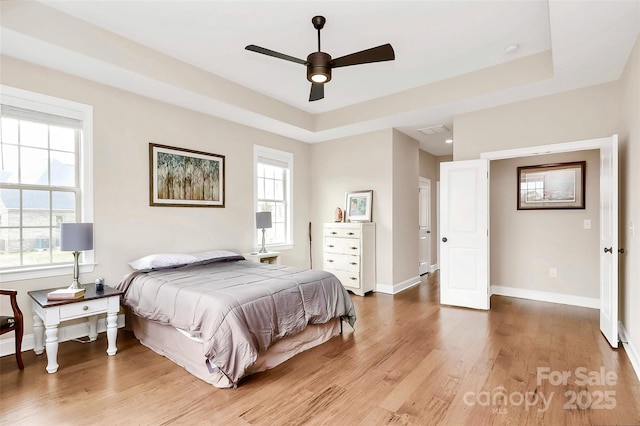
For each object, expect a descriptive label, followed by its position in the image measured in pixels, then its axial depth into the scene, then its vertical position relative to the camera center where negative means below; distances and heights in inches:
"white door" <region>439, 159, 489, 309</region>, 163.2 -11.5
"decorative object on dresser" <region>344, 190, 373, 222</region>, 209.6 +3.9
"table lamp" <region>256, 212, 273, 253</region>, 189.6 -4.7
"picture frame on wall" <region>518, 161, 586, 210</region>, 169.0 +13.8
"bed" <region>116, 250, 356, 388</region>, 91.4 -33.1
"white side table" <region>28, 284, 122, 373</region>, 99.8 -32.6
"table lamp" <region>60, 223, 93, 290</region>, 107.1 -8.8
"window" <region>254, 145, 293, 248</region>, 207.0 +14.1
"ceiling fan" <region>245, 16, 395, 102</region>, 103.2 +50.6
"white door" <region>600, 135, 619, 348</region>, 113.7 -11.0
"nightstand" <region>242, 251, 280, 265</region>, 185.8 -26.4
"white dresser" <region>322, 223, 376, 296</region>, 197.5 -26.8
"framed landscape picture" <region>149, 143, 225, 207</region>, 154.3 +18.0
